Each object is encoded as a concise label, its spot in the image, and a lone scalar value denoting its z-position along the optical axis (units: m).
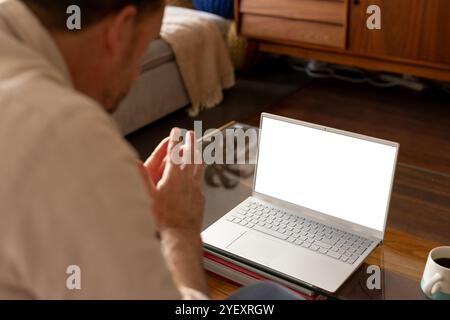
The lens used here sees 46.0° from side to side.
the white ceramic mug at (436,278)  0.89
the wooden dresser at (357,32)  2.63
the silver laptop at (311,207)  0.98
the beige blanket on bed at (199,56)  2.71
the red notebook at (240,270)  0.94
